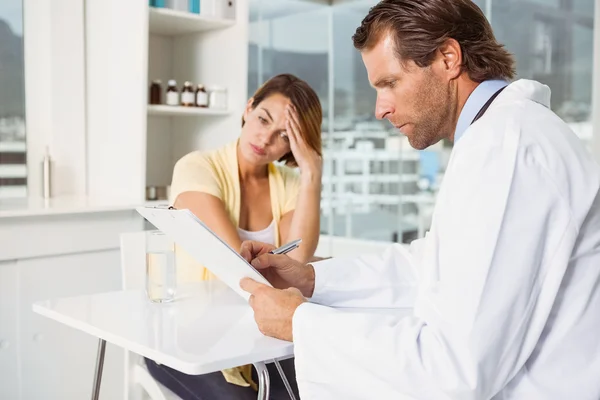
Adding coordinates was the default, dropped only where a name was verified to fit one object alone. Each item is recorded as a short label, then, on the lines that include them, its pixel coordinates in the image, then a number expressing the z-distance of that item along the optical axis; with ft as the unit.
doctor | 3.36
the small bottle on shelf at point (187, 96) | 9.96
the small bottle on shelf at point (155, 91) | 9.93
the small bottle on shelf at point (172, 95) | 9.89
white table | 3.98
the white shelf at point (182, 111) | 9.39
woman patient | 7.11
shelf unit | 9.21
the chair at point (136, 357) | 6.13
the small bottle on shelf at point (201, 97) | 10.03
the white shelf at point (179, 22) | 9.45
